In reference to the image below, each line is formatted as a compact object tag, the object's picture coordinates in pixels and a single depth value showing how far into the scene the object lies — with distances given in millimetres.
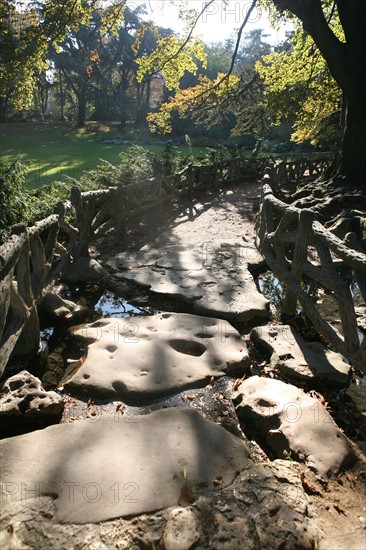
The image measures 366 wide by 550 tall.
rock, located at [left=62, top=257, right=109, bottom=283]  6898
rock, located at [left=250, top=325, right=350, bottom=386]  4273
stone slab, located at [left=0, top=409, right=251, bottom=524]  2543
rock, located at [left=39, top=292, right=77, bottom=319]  5488
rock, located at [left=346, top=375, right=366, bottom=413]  4023
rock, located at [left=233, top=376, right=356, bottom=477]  3039
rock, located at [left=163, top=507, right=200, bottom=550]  2227
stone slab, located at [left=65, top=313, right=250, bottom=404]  4020
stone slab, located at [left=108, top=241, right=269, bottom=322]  5953
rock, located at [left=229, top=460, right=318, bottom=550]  2238
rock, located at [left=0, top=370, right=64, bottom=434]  3431
